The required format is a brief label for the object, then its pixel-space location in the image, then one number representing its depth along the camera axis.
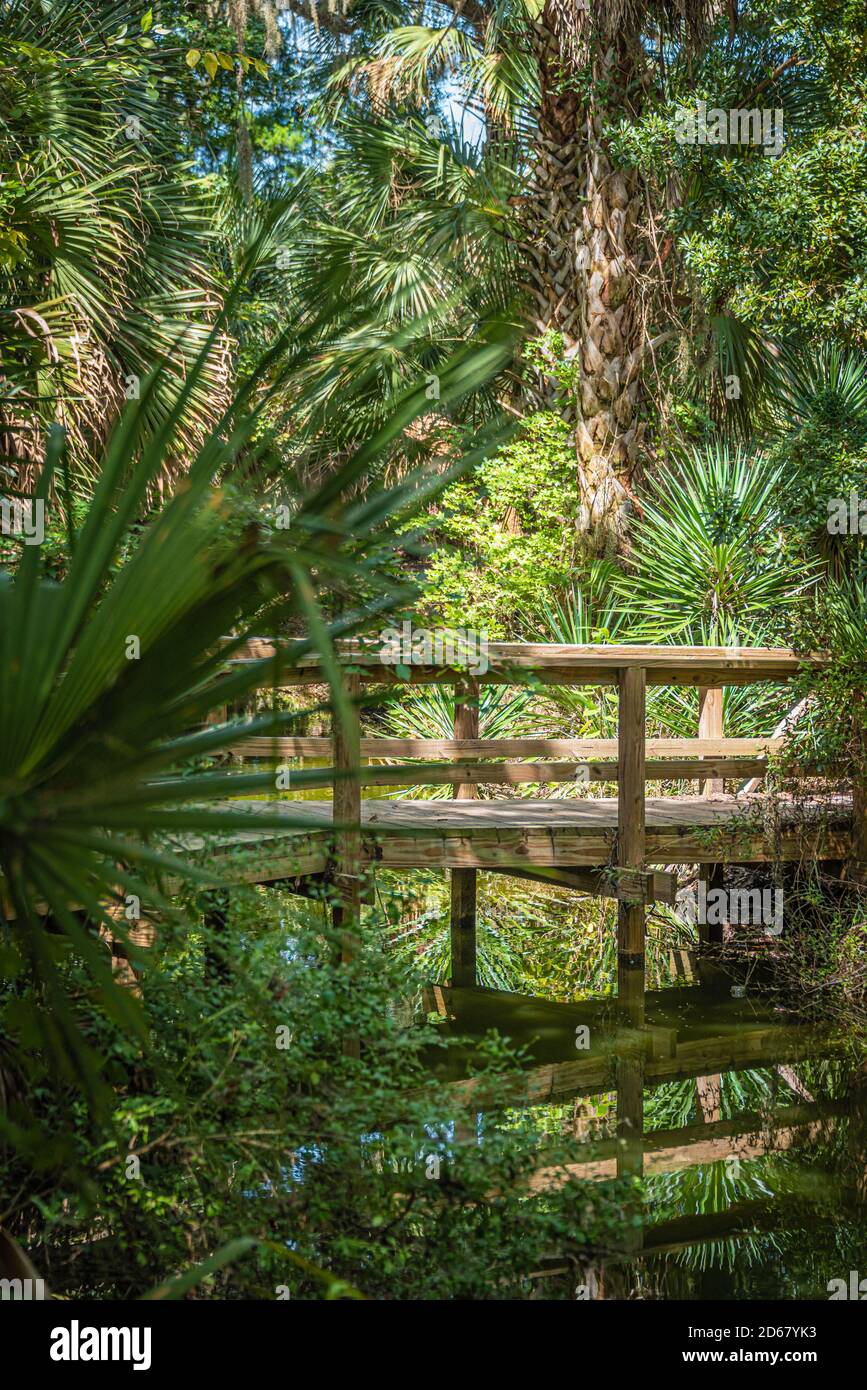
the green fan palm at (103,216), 5.40
